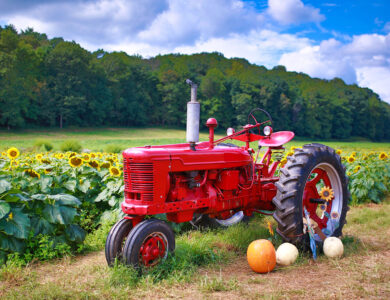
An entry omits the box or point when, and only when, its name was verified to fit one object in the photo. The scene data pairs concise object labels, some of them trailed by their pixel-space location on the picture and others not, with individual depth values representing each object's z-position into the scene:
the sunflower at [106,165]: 5.82
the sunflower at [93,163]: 5.70
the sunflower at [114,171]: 5.31
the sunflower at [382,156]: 8.70
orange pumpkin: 3.78
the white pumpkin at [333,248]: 4.27
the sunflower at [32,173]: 4.73
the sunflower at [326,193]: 4.86
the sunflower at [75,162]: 5.31
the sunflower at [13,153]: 4.94
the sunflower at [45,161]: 5.54
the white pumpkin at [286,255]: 4.00
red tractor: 3.61
